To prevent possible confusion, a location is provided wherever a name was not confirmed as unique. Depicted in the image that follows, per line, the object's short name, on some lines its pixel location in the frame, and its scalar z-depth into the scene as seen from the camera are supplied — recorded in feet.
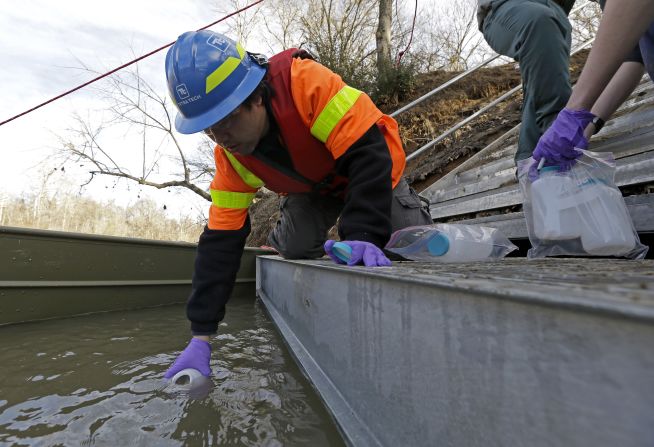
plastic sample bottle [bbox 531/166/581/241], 4.77
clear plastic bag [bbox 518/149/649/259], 4.42
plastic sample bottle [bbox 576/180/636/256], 4.37
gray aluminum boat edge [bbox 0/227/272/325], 7.70
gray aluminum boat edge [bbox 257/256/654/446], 1.01
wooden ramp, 5.57
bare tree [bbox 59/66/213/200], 37.27
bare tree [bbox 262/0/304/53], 36.06
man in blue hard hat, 4.58
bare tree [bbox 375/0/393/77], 27.48
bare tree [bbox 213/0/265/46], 37.52
